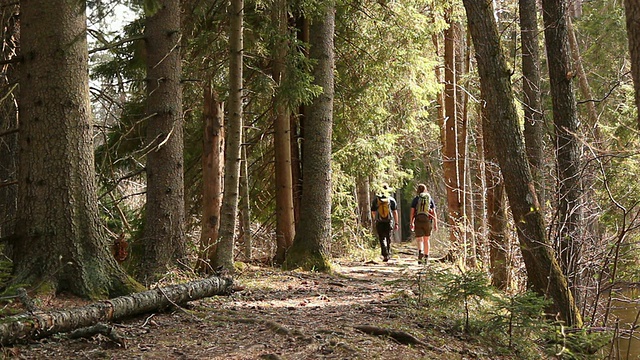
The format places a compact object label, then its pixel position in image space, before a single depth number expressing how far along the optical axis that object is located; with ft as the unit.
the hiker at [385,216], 52.60
